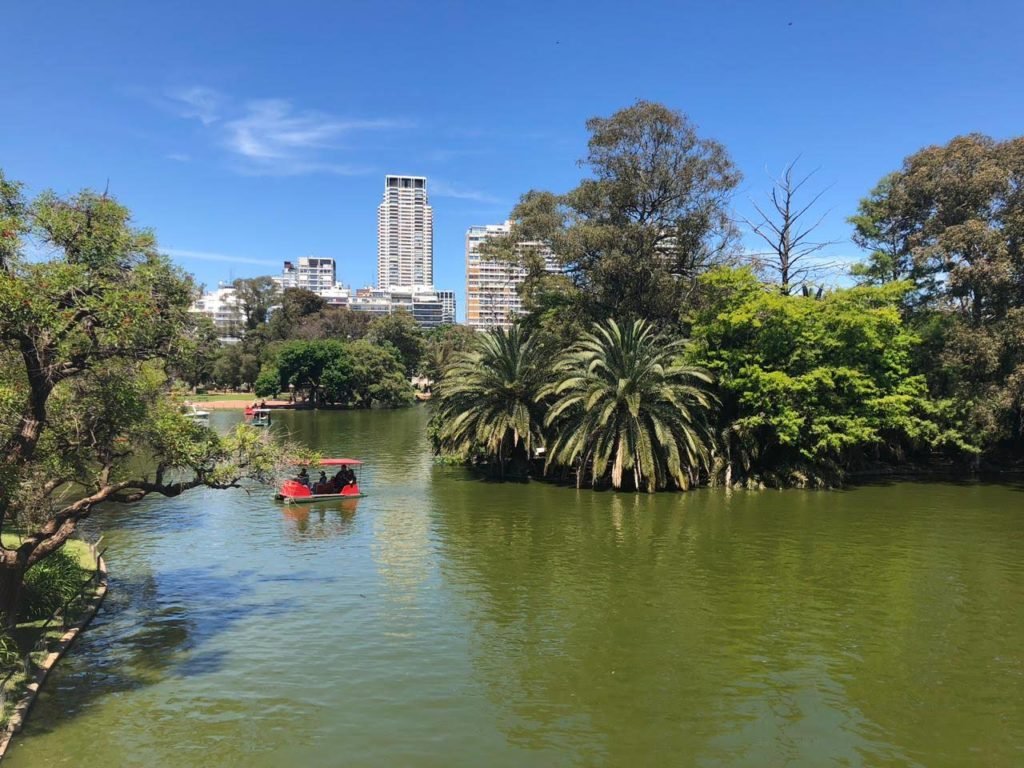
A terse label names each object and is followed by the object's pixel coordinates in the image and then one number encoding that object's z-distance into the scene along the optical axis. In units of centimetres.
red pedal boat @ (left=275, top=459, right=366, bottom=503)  2631
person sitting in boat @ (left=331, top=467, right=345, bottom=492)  2723
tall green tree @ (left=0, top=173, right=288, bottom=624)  998
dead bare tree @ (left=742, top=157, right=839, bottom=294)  3509
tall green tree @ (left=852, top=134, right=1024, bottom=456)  2833
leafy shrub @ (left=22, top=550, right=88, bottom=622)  1320
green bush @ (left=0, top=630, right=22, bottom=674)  1026
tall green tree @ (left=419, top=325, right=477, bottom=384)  6805
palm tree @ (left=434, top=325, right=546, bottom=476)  3019
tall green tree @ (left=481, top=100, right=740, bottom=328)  3256
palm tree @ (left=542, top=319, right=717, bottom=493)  2722
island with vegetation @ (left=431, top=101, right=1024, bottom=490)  2791
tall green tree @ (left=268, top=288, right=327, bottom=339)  10431
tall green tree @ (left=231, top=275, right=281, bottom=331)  10981
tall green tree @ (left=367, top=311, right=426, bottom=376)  9900
